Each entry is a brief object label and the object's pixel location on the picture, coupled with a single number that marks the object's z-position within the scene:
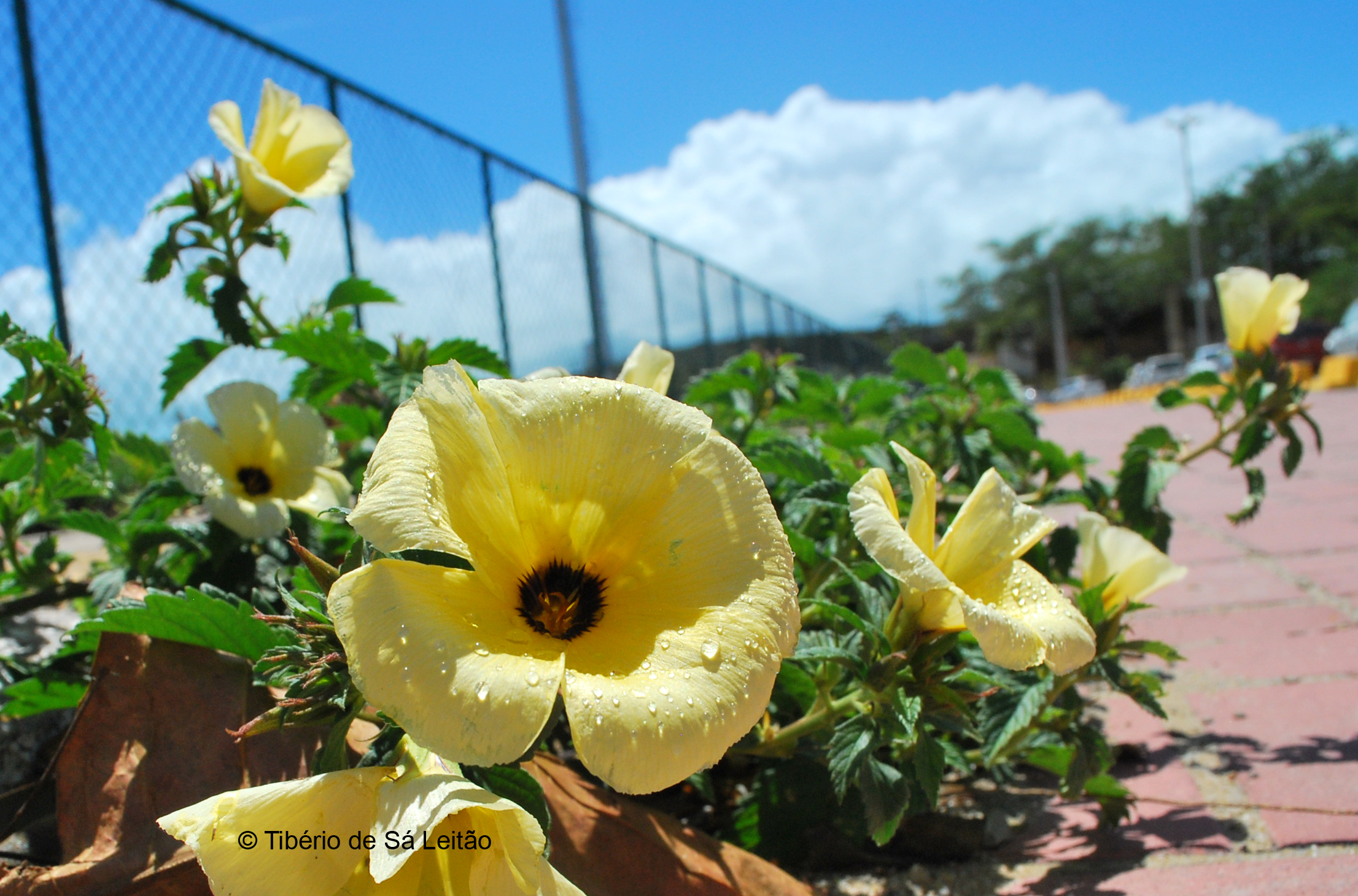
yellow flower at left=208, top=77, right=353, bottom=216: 0.32
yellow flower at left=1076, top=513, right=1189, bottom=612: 0.29
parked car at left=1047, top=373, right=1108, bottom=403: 29.97
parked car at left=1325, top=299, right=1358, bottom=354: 18.32
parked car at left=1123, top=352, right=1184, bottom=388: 27.94
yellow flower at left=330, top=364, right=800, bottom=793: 0.17
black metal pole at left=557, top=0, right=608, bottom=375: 6.32
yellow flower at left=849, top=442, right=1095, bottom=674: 0.20
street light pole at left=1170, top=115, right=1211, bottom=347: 27.17
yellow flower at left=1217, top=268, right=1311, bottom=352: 0.40
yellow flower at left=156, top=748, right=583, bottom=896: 0.18
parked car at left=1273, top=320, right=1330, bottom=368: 14.89
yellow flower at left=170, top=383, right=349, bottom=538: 0.32
